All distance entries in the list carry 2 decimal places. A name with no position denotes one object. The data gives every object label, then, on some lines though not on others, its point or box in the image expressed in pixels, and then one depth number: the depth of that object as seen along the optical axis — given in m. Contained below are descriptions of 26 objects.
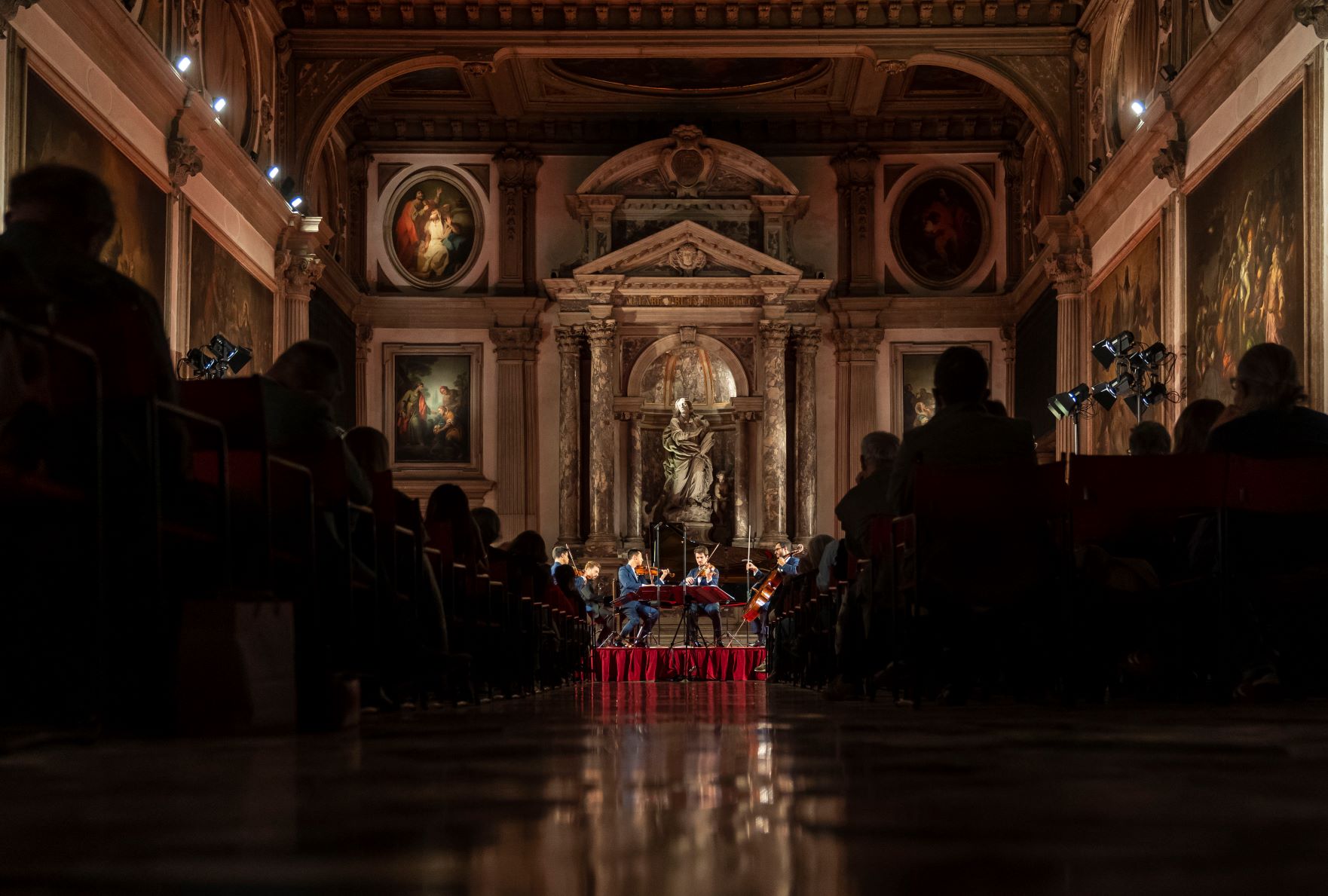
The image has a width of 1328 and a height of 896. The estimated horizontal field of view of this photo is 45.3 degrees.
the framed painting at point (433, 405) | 21.73
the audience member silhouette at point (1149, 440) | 6.60
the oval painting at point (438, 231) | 22.06
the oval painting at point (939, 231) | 22.03
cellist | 13.84
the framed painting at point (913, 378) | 21.86
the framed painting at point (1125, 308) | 14.12
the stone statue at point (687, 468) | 21.73
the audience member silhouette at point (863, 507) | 6.64
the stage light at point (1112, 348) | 13.12
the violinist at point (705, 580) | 16.25
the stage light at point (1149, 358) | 12.68
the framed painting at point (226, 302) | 13.79
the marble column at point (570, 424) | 21.73
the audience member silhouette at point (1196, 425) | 6.23
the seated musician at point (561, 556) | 13.63
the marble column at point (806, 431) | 21.61
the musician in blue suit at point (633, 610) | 15.84
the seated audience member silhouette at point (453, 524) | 7.00
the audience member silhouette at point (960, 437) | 5.47
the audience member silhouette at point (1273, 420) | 5.51
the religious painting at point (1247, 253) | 10.41
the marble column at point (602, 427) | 21.50
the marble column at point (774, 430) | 21.52
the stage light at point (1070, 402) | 12.99
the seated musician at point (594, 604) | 16.41
